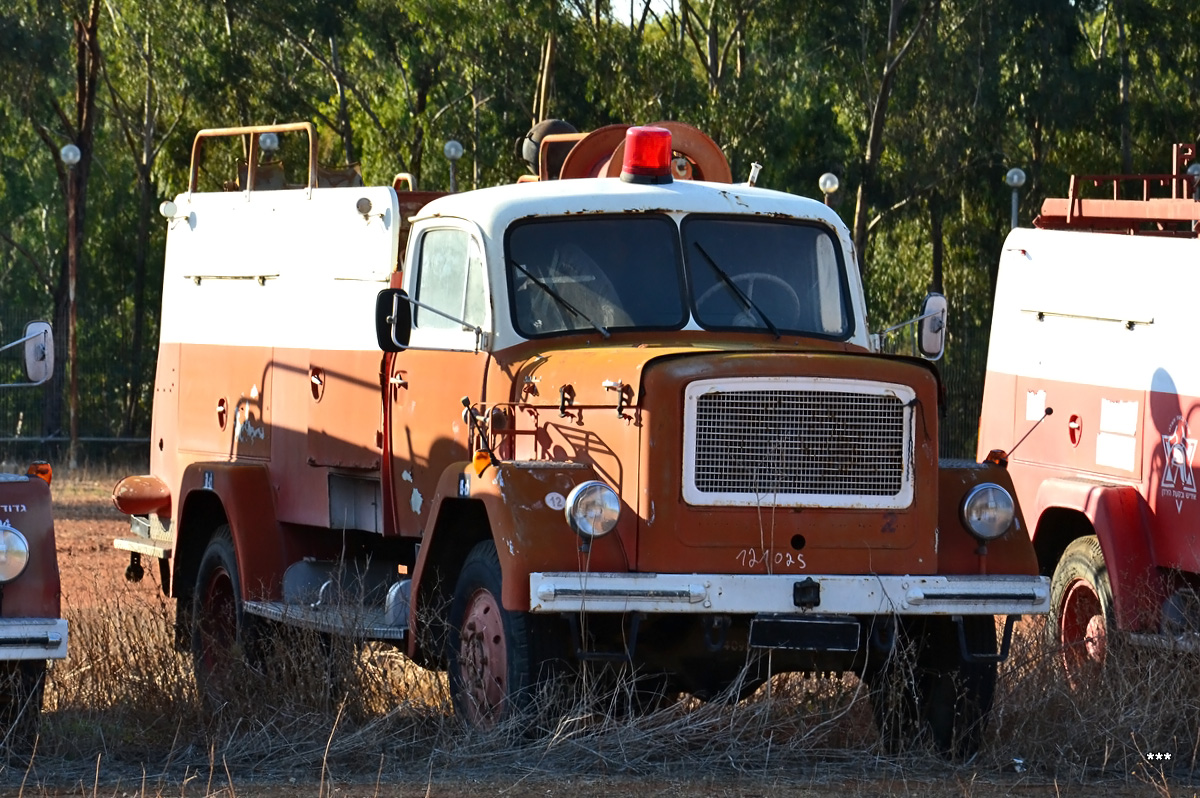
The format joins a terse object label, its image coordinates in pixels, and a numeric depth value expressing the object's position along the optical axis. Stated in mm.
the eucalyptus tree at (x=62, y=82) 60875
